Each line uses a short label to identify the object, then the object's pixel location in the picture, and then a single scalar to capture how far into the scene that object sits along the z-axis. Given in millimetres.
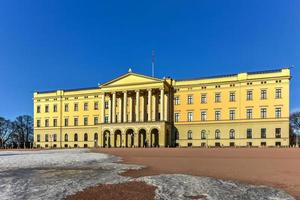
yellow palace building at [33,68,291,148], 68188
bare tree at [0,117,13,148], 101375
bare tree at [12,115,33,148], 103706
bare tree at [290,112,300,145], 88938
